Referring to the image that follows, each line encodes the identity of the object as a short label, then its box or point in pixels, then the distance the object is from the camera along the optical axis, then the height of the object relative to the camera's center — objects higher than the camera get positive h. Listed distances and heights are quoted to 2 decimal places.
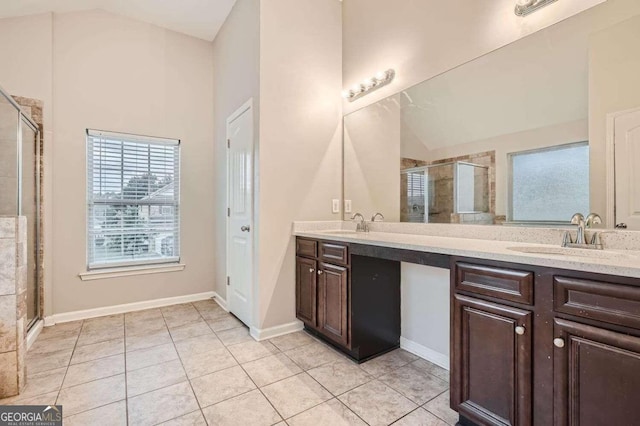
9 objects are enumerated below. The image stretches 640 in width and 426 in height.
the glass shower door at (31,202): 2.57 +0.09
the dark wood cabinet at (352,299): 2.17 -0.65
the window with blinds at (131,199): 3.21 +0.15
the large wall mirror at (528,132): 1.44 +0.48
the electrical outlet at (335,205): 2.94 +0.07
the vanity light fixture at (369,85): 2.52 +1.12
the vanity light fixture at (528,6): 1.64 +1.13
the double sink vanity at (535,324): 0.99 -0.42
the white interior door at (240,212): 2.76 +0.00
